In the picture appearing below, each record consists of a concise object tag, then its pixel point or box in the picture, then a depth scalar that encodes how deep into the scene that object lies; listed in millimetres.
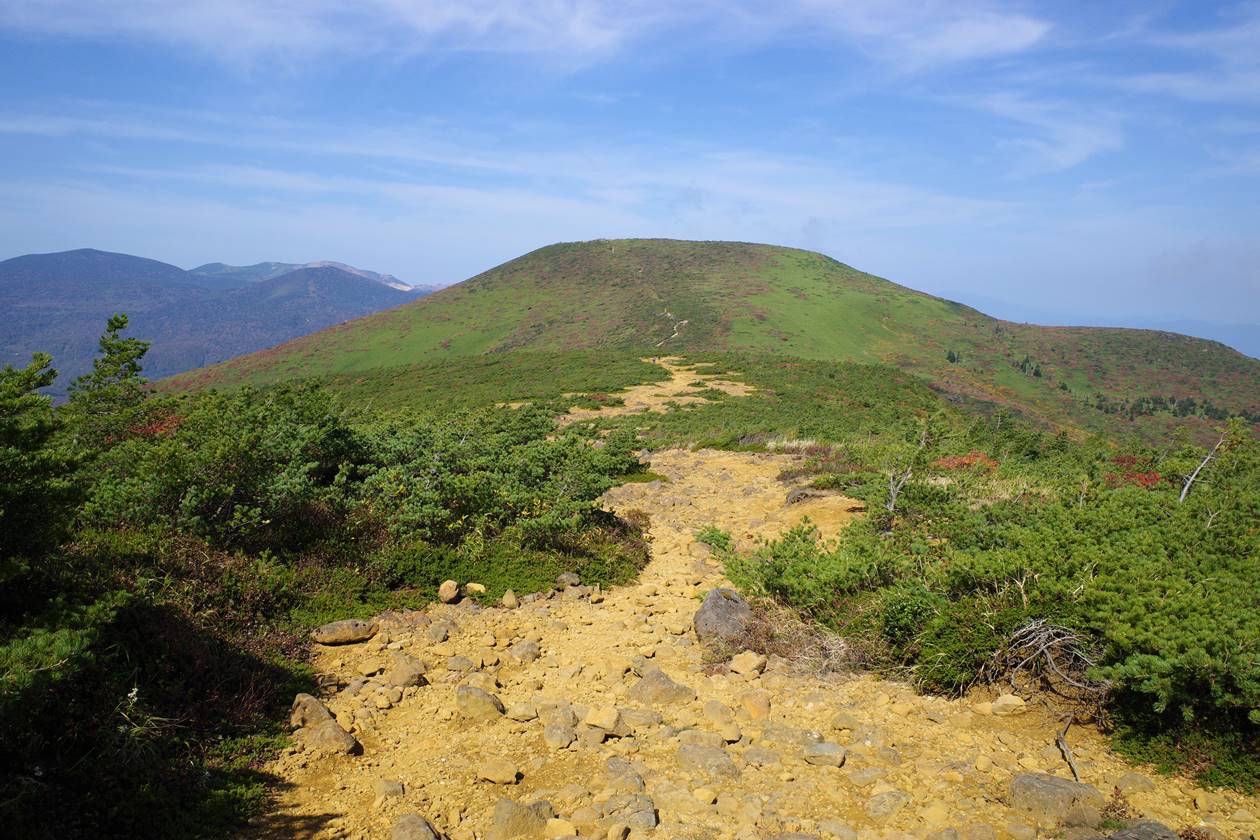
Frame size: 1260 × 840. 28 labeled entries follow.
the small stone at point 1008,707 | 4762
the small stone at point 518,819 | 3727
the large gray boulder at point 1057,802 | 3658
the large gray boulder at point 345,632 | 5961
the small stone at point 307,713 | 4703
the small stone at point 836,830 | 3639
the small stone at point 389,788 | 4039
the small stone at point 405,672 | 5398
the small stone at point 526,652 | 6059
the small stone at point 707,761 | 4273
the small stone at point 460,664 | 5758
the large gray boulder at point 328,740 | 4488
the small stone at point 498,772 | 4195
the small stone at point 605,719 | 4777
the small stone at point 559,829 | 3723
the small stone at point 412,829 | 3594
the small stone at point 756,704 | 5000
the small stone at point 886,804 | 3809
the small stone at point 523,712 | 5004
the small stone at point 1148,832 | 3291
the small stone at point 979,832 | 3549
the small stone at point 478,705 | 5000
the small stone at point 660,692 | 5273
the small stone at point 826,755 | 4320
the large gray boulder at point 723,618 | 6207
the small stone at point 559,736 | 4621
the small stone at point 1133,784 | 3877
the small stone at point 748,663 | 5598
